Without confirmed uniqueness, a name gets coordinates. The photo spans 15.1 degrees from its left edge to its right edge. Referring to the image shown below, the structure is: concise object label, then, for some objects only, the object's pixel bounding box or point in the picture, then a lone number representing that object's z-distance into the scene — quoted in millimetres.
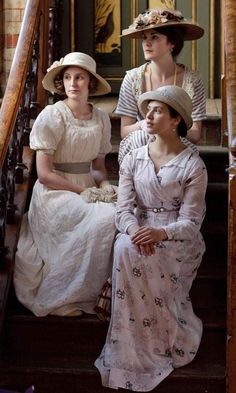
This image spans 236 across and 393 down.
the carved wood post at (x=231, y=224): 3391
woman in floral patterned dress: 3604
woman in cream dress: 3840
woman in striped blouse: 4281
